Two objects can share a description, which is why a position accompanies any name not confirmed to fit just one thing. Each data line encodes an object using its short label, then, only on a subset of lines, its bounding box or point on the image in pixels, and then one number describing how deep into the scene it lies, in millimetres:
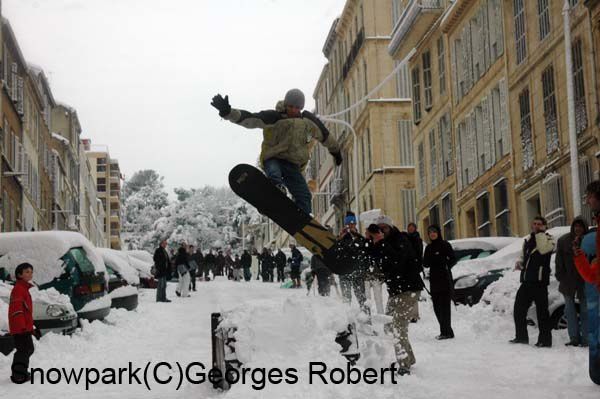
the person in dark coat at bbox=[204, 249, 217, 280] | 39406
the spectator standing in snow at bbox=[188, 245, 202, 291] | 27266
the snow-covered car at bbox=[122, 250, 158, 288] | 28322
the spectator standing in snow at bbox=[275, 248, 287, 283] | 35656
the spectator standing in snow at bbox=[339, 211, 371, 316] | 12828
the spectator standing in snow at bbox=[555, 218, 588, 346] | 10758
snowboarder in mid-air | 9320
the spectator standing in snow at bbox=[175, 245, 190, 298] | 24672
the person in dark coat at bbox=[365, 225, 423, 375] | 9047
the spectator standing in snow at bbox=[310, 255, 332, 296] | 16938
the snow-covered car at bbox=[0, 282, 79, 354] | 12047
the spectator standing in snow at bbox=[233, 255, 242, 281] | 37975
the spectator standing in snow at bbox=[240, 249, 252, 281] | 37906
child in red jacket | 9367
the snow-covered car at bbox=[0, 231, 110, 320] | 13547
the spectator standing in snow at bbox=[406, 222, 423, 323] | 14977
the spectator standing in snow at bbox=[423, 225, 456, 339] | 12112
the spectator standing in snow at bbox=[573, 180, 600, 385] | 6781
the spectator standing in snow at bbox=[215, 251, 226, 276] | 42550
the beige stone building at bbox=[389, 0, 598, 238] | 23766
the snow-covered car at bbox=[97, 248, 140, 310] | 18234
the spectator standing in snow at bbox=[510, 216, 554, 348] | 11215
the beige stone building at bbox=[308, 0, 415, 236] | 46594
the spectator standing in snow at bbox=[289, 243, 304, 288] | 27766
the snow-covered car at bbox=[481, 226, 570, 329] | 11844
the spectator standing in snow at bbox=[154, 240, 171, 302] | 22578
